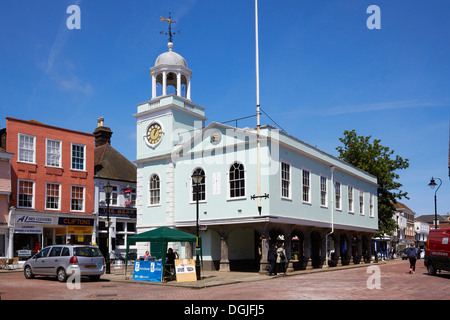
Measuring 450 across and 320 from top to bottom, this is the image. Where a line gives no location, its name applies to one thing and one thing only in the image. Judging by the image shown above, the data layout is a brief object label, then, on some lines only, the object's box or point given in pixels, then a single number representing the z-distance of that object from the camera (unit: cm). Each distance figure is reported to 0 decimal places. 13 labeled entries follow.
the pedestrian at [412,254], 2572
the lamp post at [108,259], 2651
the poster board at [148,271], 2155
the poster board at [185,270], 2142
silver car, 2050
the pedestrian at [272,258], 2470
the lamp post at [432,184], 3825
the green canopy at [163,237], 2136
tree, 4712
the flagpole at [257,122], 2605
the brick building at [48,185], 3262
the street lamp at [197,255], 2200
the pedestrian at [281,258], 2500
